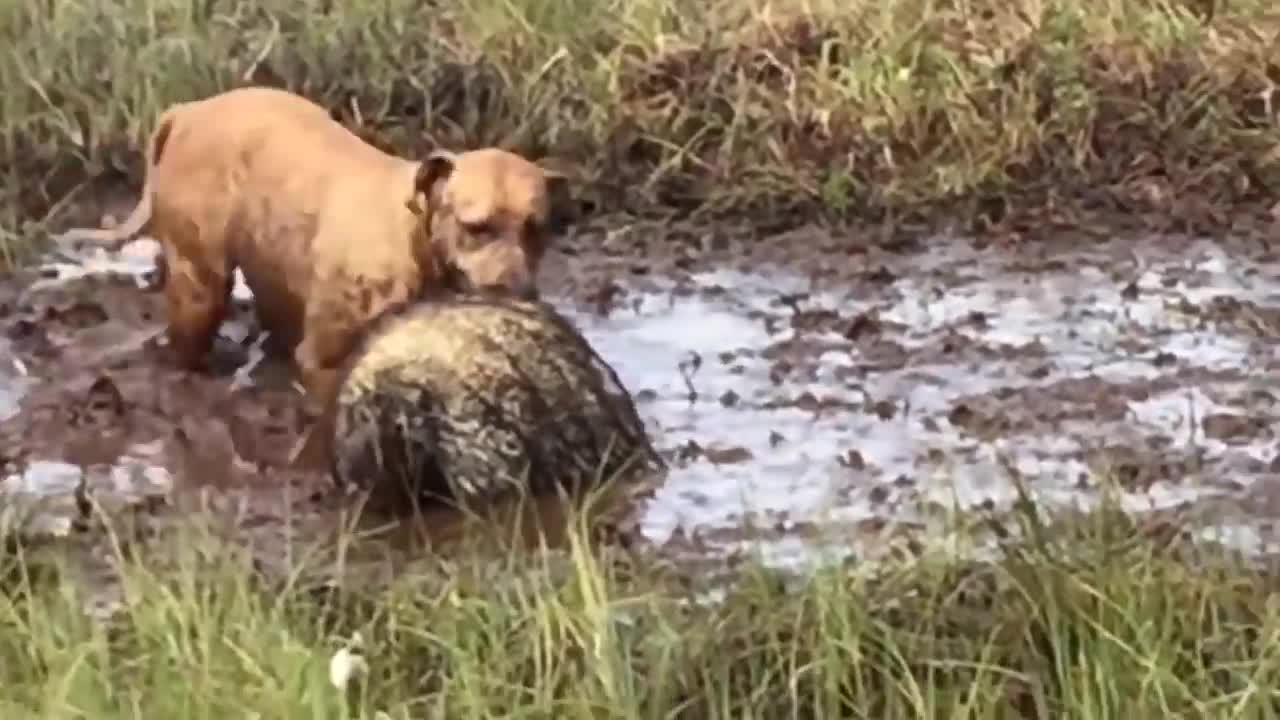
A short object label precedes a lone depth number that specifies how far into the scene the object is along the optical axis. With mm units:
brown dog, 5934
